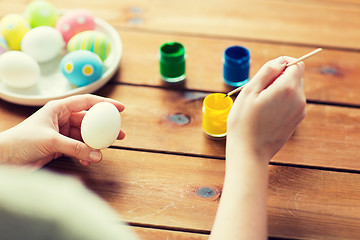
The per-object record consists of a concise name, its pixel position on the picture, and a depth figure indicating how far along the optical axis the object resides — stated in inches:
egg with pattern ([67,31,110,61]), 53.1
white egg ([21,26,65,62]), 53.2
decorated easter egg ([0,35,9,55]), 53.7
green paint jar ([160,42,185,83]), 51.8
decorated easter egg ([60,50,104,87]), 49.9
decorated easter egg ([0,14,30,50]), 54.6
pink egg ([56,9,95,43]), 56.0
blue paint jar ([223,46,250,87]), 50.4
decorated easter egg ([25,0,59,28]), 56.7
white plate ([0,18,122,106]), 49.6
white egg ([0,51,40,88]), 49.9
